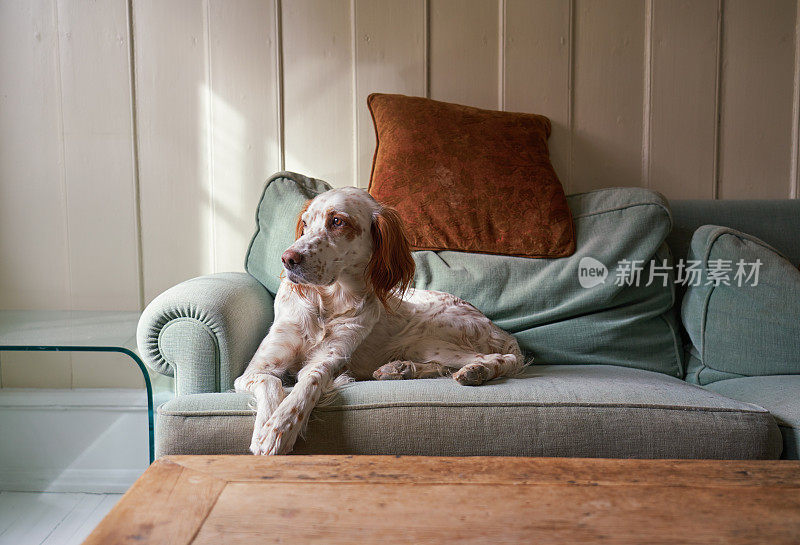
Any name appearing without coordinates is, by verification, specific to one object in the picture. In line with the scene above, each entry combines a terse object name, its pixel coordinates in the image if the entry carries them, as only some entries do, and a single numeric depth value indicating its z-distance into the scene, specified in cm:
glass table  114
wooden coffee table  72
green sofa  122
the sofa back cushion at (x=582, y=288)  178
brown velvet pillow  188
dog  135
